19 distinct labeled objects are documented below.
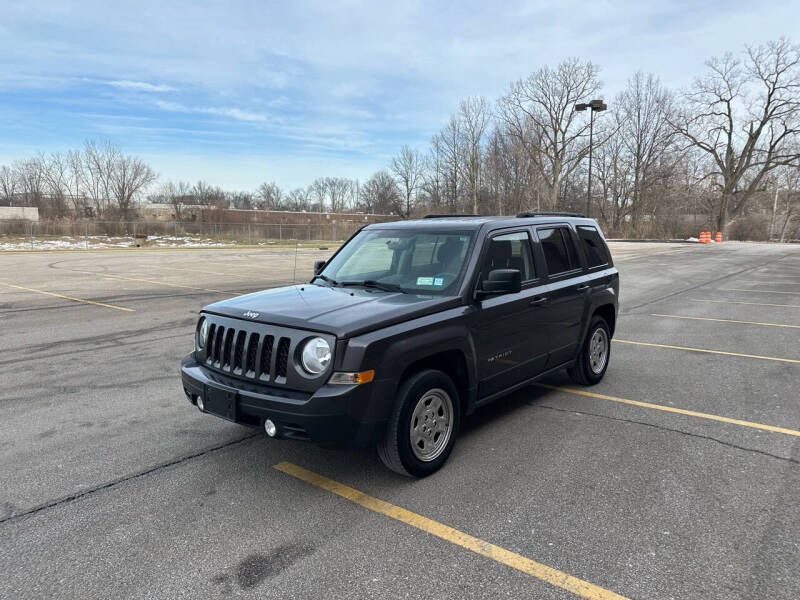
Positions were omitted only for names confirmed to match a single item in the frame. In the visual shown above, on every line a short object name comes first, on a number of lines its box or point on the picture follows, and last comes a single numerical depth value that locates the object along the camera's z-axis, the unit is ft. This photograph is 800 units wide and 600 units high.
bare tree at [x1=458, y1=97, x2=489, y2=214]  216.74
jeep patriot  11.22
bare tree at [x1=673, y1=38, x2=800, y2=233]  179.51
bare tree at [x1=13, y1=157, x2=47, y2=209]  248.32
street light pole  131.44
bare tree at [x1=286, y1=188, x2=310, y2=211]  412.16
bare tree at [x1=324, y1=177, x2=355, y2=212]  431.39
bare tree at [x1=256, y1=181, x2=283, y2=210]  382.59
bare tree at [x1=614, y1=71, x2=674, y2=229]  205.77
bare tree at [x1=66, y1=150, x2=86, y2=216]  243.81
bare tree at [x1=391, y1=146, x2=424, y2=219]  299.79
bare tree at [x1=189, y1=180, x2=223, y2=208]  350.23
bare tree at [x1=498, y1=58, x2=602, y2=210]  195.52
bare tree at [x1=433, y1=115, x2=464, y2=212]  222.48
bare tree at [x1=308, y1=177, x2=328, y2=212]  430.20
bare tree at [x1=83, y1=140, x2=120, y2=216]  240.94
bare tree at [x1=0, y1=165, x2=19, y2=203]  275.39
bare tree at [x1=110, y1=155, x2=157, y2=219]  241.55
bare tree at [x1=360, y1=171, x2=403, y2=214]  342.85
